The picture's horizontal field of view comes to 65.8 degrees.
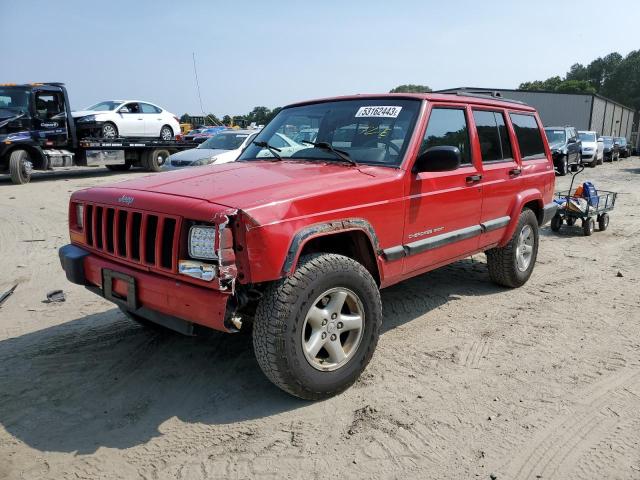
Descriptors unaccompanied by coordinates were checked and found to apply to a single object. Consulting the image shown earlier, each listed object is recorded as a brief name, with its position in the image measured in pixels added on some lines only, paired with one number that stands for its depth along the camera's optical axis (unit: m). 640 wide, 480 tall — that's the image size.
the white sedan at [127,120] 16.55
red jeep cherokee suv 2.77
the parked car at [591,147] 23.48
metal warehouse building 36.66
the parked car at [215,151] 11.73
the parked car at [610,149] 29.52
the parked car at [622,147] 32.58
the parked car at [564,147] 18.52
